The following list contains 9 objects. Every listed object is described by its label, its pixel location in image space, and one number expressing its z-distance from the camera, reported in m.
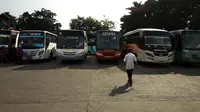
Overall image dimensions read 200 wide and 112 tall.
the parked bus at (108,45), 12.21
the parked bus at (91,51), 21.88
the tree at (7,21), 33.47
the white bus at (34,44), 12.69
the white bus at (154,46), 11.00
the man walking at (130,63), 6.45
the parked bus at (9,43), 13.95
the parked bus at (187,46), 11.09
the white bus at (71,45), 12.05
